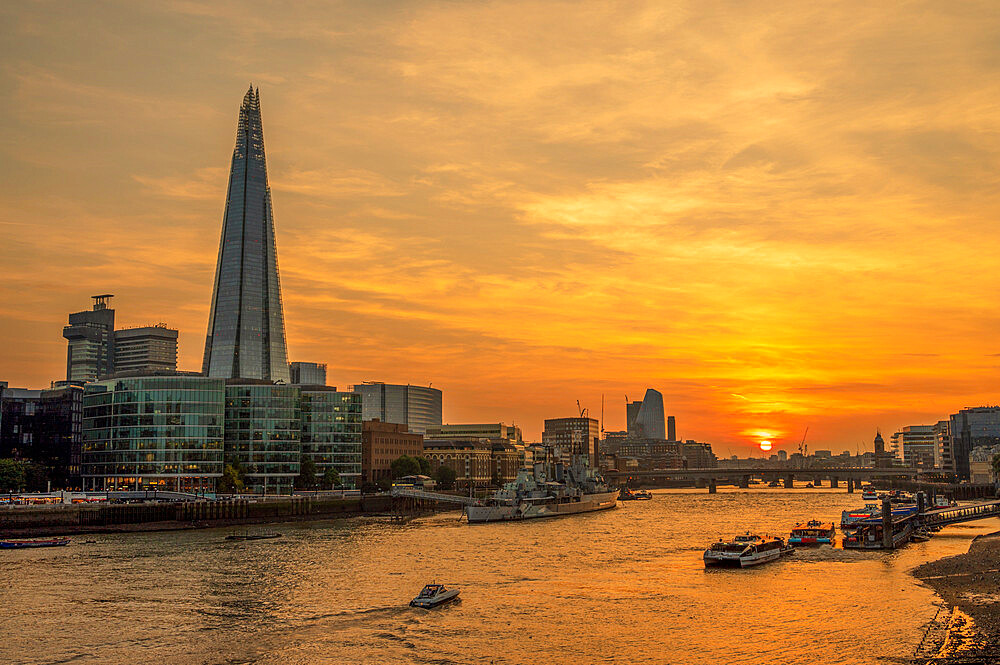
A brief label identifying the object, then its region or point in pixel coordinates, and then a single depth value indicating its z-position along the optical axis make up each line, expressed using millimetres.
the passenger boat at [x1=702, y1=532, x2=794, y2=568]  87438
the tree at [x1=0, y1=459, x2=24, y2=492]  154662
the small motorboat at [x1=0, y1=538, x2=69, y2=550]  103062
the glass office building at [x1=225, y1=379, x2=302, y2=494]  196000
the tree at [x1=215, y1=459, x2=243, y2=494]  181000
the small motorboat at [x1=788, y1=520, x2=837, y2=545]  107938
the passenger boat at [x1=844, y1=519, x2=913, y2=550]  102188
